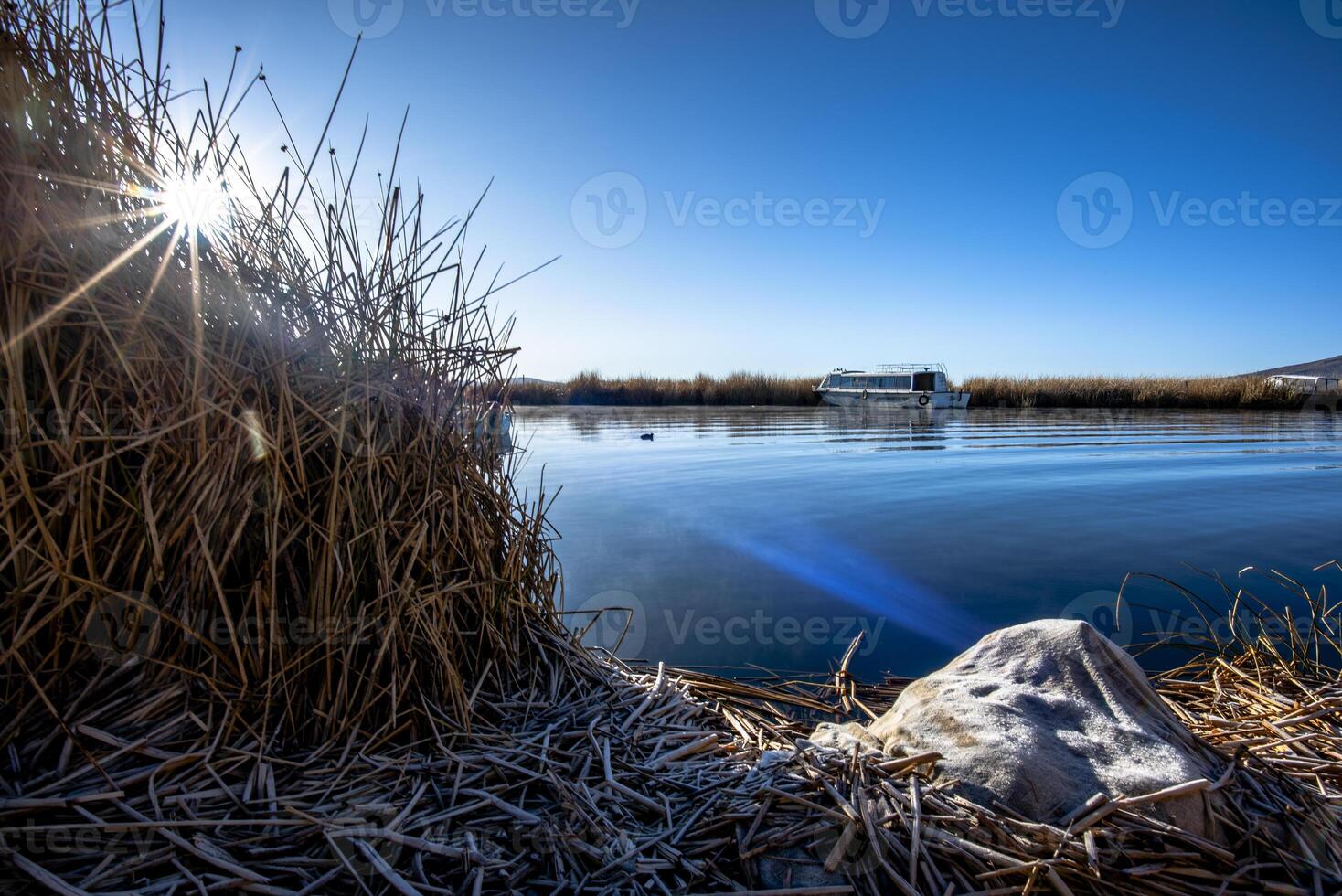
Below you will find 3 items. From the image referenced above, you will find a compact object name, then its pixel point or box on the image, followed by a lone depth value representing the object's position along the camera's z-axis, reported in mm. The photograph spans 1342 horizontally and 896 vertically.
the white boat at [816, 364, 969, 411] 36000
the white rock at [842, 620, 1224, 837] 1683
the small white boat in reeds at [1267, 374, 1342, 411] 37562
